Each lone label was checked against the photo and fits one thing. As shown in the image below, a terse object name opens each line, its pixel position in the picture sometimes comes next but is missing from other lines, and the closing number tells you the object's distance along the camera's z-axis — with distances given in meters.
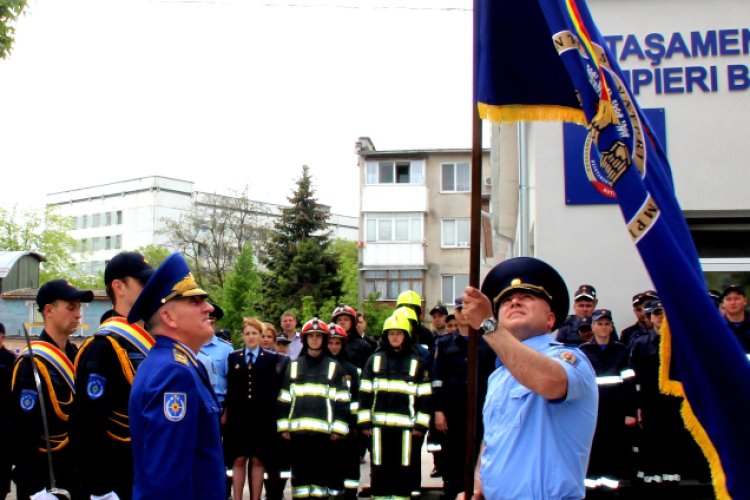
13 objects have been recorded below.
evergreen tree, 42.41
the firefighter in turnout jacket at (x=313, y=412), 9.69
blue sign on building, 11.35
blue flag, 3.02
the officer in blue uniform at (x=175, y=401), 3.51
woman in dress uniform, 9.73
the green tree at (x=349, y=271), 45.22
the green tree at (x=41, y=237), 62.75
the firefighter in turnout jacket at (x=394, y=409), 9.69
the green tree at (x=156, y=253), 65.31
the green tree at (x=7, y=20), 12.62
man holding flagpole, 3.42
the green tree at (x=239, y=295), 31.14
